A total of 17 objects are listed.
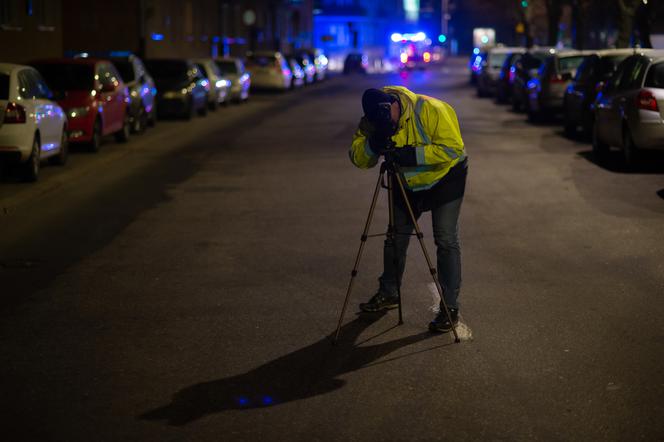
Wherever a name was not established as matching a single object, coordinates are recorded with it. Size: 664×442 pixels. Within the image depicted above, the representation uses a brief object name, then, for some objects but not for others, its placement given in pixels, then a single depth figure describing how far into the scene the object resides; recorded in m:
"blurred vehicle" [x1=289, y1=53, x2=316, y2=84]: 62.04
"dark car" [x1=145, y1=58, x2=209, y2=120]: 30.92
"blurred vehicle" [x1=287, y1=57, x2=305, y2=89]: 55.53
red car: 20.55
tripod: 7.42
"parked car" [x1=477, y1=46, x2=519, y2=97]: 44.00
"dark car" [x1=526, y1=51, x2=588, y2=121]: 27.92
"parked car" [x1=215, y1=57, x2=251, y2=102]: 40.69
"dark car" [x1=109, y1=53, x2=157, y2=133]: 25.09
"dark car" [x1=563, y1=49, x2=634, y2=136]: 22.92
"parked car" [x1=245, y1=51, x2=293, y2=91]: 50.47
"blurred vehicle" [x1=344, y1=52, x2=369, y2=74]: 92.56
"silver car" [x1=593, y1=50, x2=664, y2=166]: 16.91
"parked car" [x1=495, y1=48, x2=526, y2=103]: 38.91
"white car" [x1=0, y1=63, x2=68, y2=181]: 15.81
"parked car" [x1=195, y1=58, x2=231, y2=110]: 35.53
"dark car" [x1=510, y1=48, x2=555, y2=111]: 32.22
